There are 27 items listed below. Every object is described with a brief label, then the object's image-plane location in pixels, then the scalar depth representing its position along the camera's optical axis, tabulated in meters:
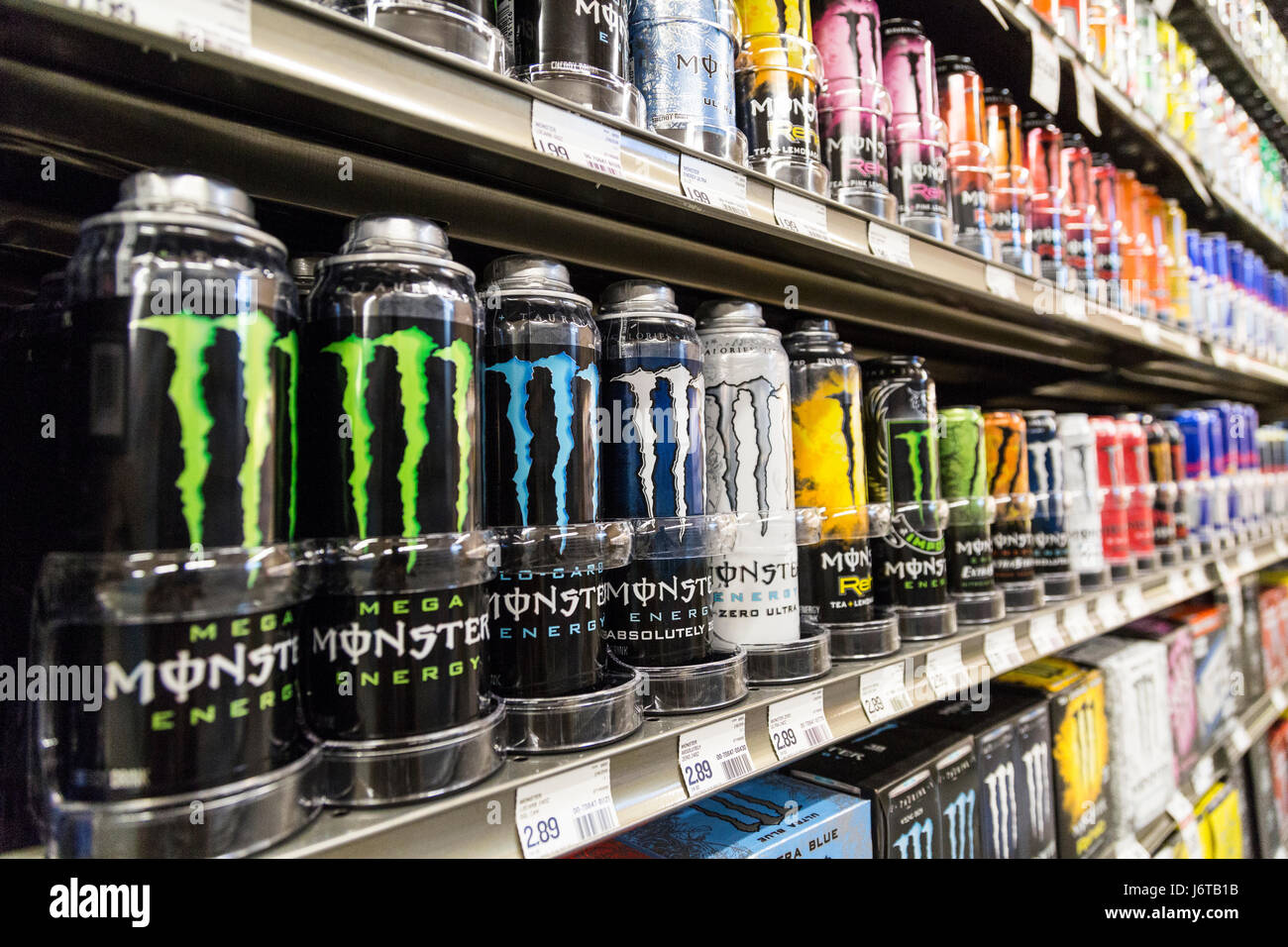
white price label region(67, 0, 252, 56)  0.45
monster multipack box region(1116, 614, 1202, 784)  2.04
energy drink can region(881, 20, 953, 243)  1.25
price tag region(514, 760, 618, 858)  0.60
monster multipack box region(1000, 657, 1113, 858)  1.51
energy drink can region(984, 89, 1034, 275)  1.50
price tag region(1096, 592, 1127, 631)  1.58
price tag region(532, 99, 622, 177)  0.67
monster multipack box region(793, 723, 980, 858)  1.03
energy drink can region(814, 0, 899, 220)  1.12
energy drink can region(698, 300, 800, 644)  0.90
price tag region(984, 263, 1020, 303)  1.29
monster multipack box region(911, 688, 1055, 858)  1.29
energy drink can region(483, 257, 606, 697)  0.68
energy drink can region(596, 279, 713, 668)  0.80
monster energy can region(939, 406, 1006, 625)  1.31
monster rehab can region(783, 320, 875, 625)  1.03
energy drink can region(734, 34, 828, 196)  0.99
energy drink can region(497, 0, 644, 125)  0.74
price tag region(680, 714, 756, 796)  0.73
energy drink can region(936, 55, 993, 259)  1.39
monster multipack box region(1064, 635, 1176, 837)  1.72
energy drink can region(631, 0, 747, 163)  0.85
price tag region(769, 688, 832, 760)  0.83
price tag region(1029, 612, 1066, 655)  1.35
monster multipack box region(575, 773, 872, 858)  0.88
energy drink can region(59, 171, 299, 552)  0.46
